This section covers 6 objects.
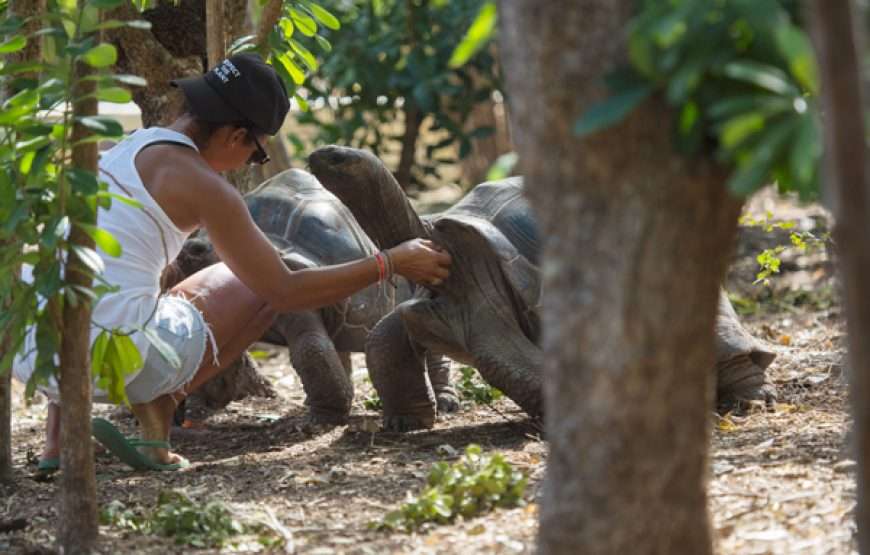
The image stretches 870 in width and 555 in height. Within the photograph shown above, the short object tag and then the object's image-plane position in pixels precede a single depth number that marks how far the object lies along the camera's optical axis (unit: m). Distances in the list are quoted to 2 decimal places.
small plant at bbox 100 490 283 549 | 5.61
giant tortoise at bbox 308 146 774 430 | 7.95
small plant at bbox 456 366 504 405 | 9.70
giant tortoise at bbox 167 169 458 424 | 9.06
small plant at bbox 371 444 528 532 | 5.61
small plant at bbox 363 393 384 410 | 9.76
